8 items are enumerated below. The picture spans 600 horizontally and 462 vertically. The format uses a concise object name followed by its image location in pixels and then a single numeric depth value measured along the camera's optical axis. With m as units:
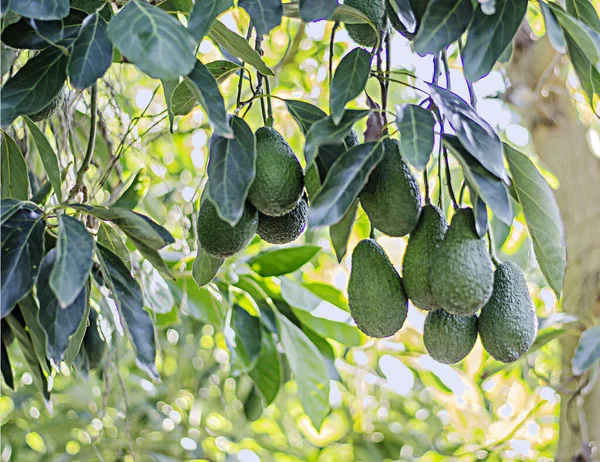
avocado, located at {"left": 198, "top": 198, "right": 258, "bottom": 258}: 1.60
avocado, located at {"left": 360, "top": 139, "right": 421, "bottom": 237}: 1.57
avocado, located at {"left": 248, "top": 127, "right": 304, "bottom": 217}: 1.56
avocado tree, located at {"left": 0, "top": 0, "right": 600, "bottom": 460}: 1.49
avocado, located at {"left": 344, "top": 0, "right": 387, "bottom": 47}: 1.62
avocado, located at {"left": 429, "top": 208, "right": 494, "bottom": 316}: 1.56
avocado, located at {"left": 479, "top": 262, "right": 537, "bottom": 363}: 1.63
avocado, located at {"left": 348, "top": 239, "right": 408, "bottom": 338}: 1.61
